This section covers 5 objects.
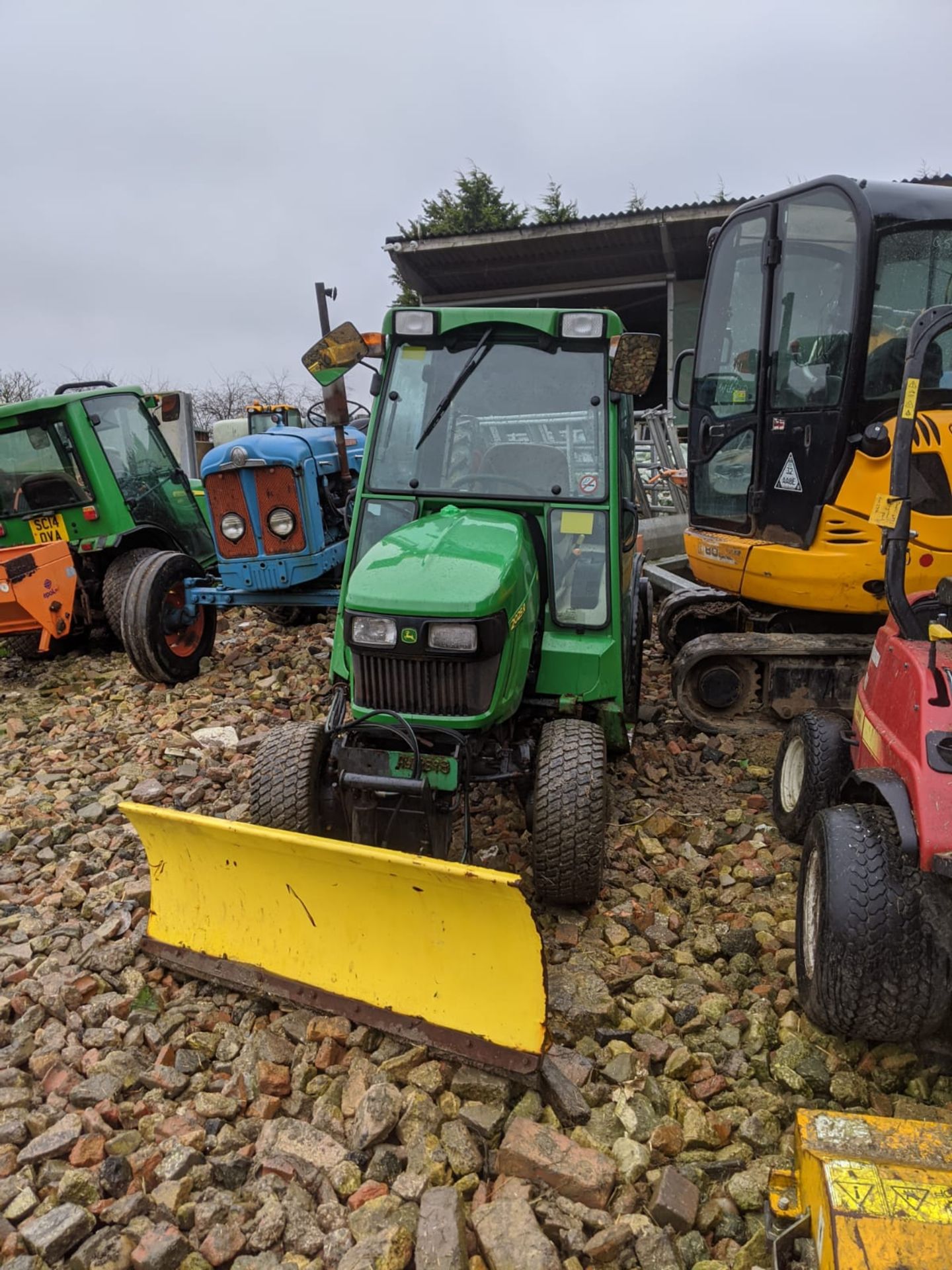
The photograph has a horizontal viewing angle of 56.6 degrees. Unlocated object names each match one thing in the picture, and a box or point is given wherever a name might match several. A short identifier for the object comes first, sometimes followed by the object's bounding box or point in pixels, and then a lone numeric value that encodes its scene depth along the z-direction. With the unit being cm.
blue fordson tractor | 601
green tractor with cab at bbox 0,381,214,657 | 617
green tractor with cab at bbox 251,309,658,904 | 312
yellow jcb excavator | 437
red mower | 247
